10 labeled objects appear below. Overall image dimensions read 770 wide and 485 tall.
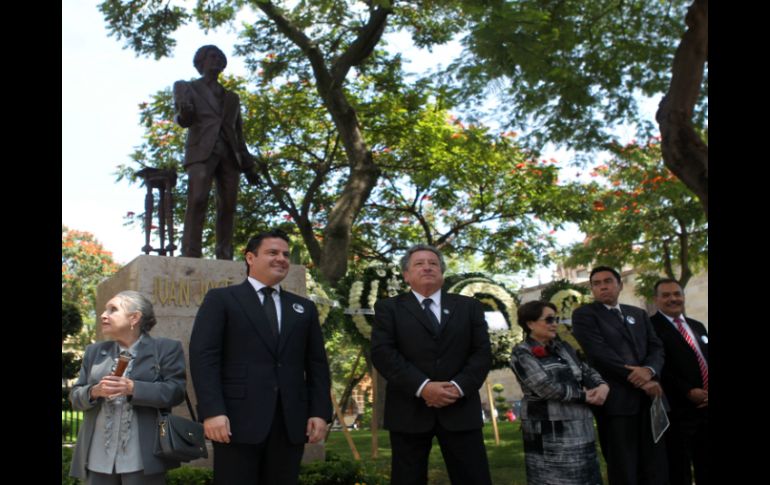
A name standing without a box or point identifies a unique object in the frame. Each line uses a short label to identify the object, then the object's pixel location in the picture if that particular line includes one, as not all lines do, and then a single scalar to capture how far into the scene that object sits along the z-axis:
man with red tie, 6.72
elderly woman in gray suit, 4.79
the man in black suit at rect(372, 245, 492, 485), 5.40
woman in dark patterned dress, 5.76
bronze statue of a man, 7.68
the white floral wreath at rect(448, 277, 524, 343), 10.15
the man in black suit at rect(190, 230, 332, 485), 4.78
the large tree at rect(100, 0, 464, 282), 14.40
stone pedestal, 6.96
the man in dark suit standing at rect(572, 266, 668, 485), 6.48
